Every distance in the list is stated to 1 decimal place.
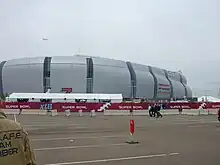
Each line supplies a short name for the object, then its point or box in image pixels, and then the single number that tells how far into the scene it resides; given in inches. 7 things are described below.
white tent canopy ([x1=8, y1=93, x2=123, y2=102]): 2711.6
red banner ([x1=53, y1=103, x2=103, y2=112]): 1808.6
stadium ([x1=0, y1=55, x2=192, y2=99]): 4288.9
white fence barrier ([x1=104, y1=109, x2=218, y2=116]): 1710.1
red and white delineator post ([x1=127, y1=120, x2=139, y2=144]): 586.5
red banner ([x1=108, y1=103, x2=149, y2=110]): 1817.2
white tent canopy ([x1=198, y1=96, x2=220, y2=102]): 4739.2
